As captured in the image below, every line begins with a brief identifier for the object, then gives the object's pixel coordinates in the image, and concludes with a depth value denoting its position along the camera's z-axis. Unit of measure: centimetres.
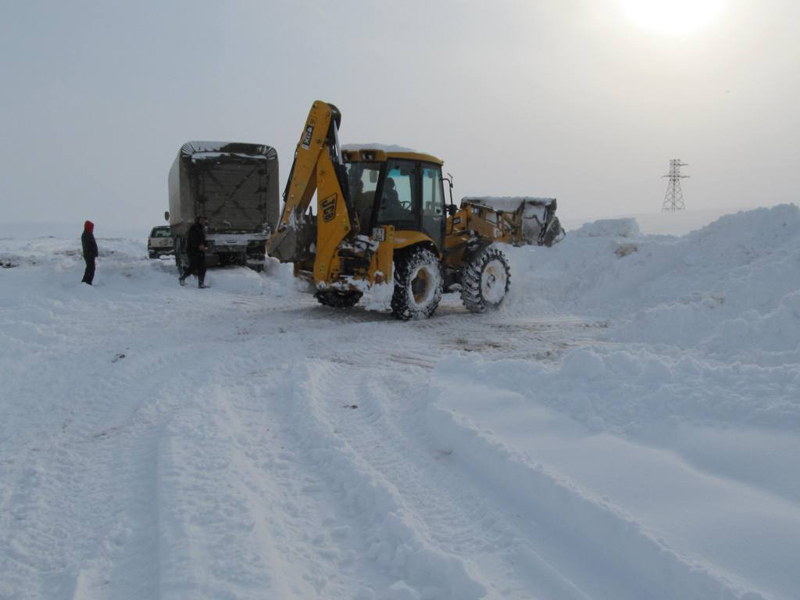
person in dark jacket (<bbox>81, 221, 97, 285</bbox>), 1222
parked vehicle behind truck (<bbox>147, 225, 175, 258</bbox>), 2317
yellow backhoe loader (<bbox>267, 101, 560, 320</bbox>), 926
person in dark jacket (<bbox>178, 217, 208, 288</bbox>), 1265
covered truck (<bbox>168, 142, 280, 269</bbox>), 1439
